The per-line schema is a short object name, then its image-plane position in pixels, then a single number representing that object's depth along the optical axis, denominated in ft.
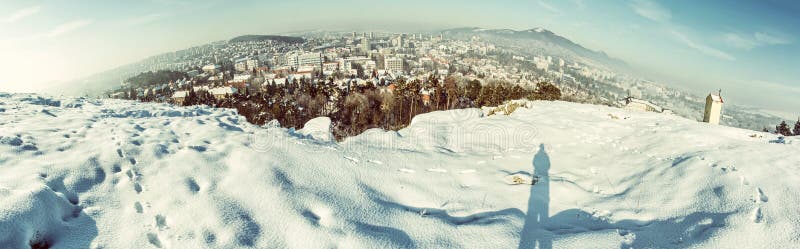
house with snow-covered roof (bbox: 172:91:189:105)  279.69
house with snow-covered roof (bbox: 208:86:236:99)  292.06
